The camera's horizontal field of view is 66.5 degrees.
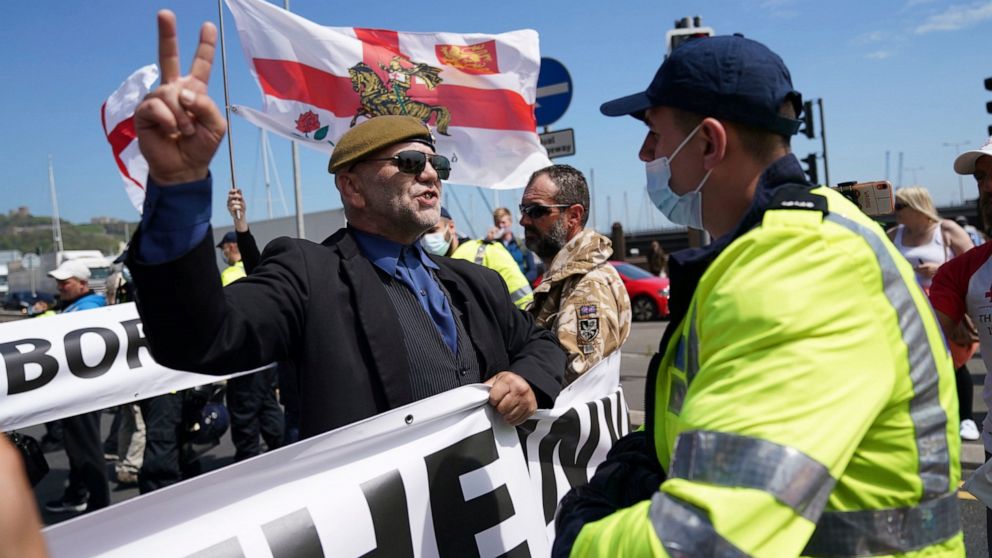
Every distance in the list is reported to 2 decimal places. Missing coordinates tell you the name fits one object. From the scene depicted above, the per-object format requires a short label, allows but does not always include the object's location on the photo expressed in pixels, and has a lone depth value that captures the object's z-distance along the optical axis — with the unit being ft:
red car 57.98
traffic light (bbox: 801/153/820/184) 38.52
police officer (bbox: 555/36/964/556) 3.61
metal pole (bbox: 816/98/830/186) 54.36
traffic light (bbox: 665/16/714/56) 22.61
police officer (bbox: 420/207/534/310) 16.78
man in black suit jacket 4.96
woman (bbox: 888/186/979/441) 21.40
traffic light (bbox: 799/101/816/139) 39.94
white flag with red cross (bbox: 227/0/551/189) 17.12
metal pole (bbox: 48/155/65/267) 224.98
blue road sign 23.75
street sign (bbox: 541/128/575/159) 24.63
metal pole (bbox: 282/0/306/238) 28.04
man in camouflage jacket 10.91
